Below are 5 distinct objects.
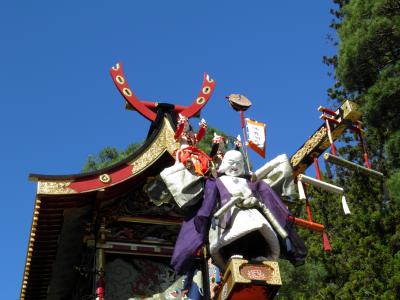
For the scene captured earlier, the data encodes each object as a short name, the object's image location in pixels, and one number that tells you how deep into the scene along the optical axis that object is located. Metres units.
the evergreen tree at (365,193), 10.42
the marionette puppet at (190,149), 5.80
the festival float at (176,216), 4.98
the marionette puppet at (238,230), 4.89
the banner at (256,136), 5.91
